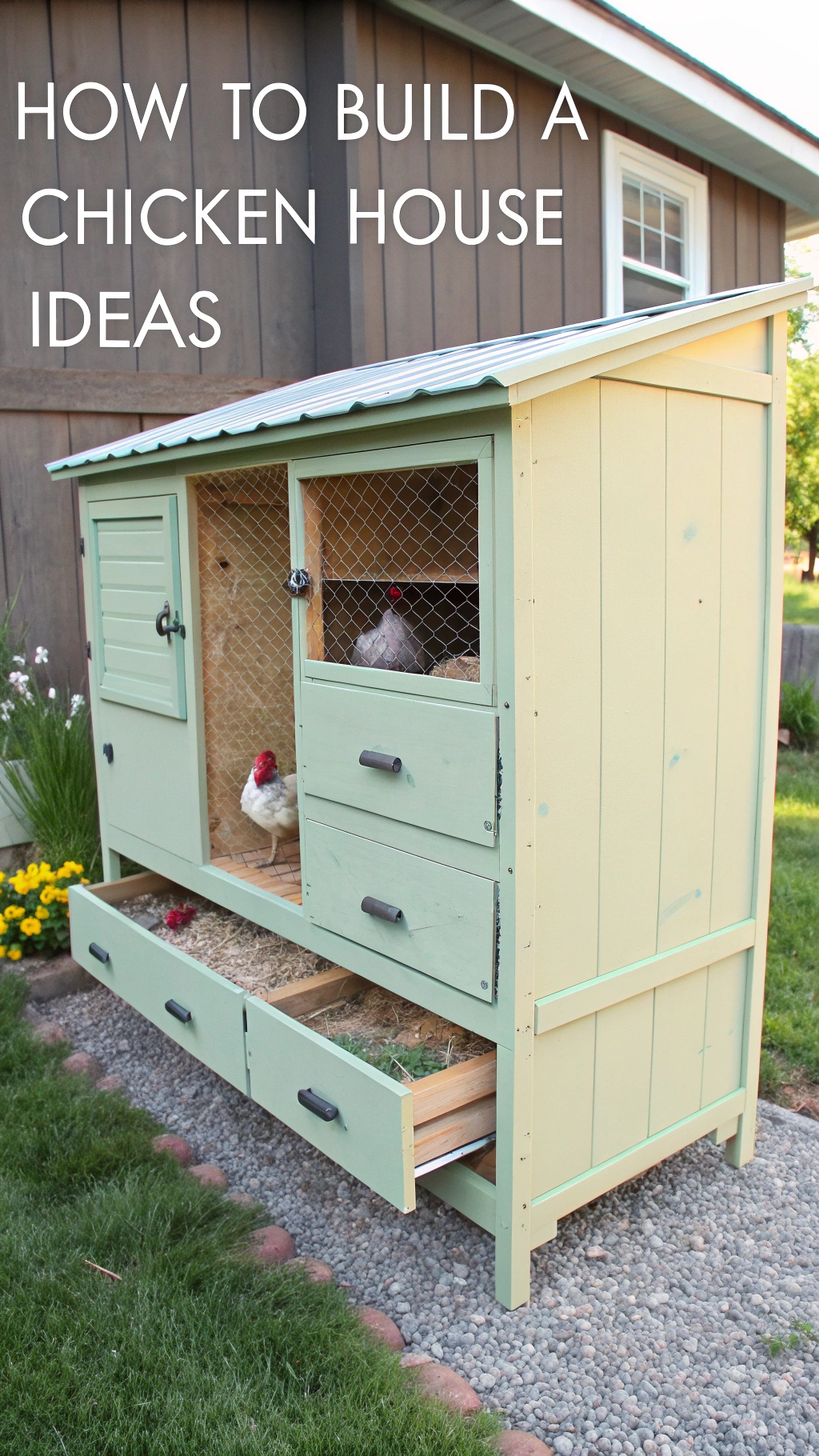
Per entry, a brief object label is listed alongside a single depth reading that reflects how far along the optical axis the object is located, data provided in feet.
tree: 47.93
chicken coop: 5.79
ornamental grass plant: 12.12
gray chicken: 7.88
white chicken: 9.09
